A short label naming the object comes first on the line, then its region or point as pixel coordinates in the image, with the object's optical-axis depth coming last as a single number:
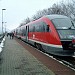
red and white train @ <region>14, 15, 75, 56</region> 7.96
